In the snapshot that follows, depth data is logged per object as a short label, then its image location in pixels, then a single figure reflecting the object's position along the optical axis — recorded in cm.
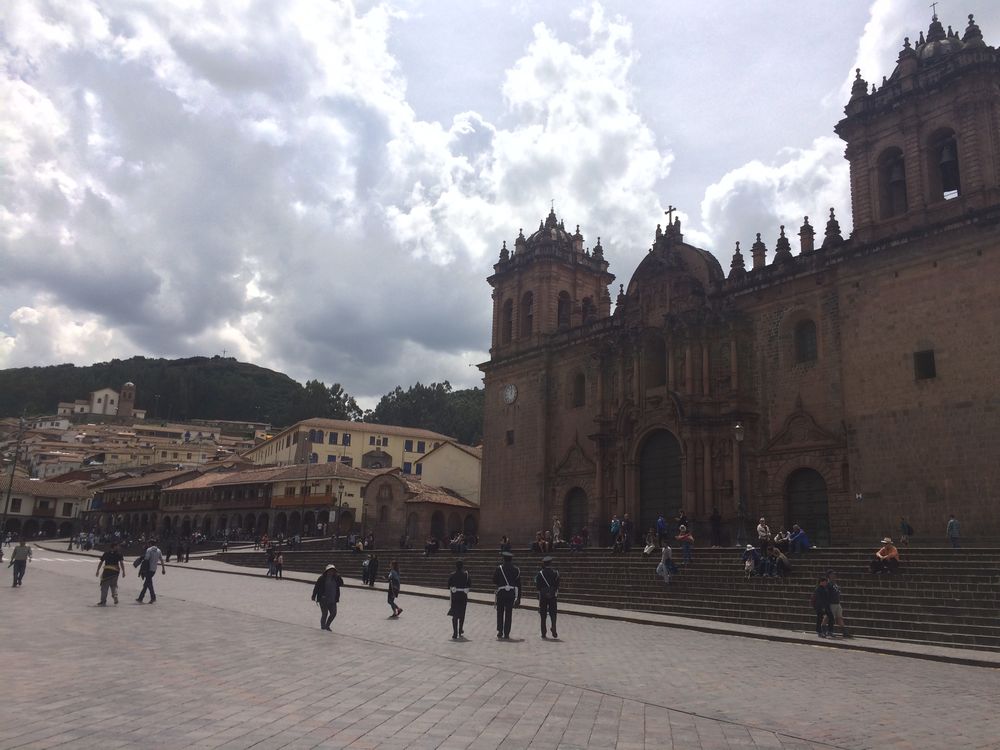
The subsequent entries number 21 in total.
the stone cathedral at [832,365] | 2278
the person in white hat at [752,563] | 1922
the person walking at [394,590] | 1706
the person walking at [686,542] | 2156
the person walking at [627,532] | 2544
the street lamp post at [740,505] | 2433
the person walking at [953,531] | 2012
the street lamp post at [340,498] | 5224
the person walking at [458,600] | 1344
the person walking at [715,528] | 2634
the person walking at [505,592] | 1370
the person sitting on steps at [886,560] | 1709
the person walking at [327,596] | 1413
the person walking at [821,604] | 1484
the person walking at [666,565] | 2075
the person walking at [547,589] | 1412
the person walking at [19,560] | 2080
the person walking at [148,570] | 1769
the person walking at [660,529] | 2591
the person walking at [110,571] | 1662
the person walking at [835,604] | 1480
